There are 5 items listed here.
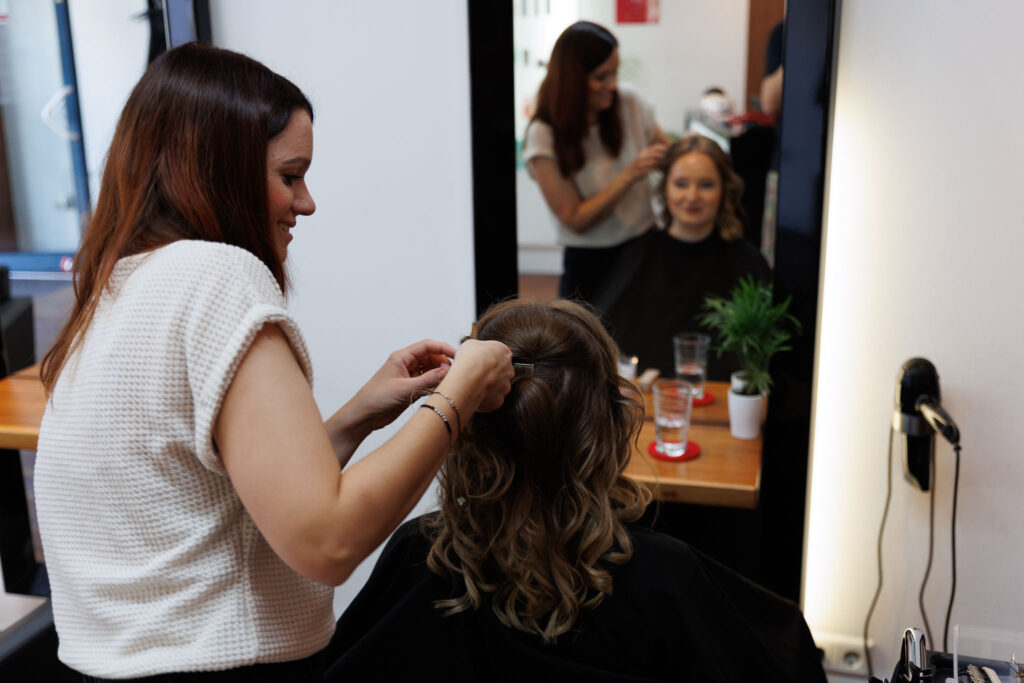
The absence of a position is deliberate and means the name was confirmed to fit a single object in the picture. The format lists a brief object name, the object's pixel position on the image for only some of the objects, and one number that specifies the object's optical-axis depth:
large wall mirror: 1.75
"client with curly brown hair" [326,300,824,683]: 1.26
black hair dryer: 1.76
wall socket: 2.08
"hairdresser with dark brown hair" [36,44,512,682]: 0.88
